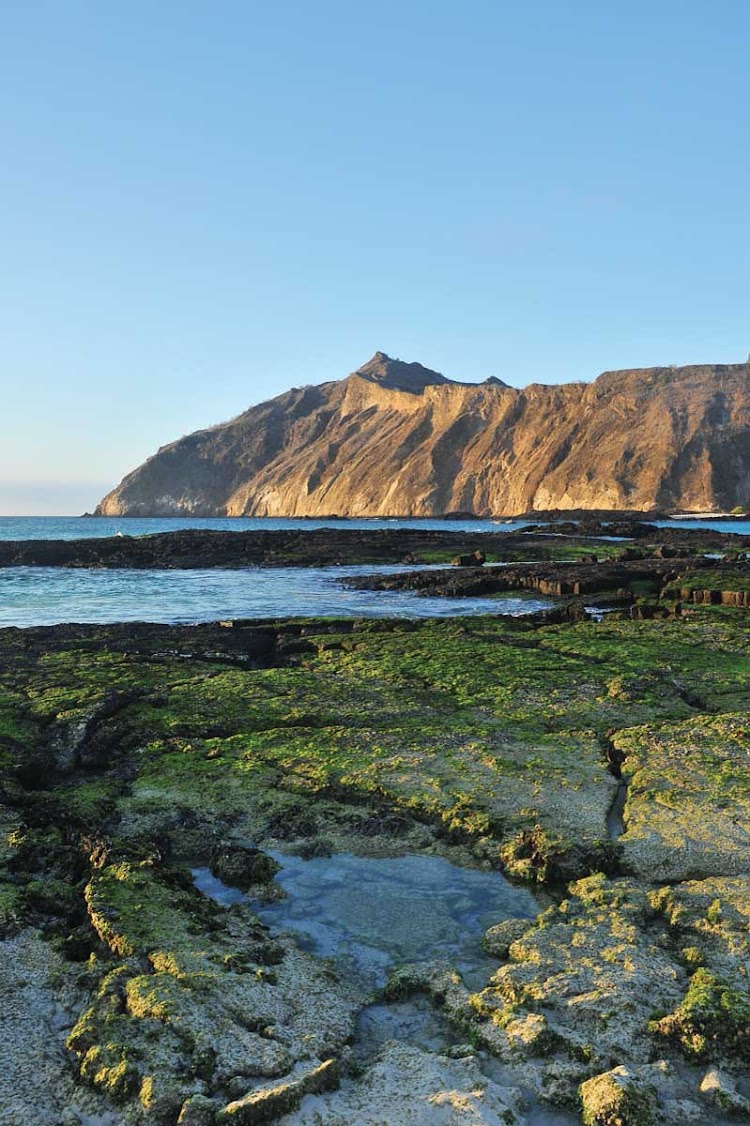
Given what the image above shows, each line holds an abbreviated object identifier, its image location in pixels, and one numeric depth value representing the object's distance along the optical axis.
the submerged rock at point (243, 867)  7.61
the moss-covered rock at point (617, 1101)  4.43
